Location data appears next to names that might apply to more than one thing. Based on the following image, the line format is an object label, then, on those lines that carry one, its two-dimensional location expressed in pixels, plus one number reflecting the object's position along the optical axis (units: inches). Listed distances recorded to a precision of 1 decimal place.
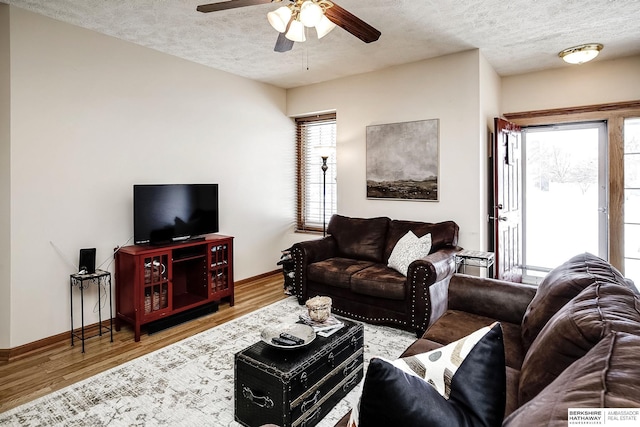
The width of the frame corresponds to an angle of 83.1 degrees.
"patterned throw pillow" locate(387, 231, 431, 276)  140.1
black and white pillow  30.3
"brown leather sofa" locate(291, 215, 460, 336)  125.6
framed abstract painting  166.7
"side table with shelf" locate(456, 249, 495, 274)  137.8
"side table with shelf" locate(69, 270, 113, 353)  123.5
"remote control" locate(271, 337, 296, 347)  80.3
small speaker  126.8
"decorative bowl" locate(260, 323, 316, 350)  80.4
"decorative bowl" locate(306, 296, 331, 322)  93.6
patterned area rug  84.4
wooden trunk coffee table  73.0
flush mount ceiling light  146.4
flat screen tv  137.6
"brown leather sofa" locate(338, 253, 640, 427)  29.4
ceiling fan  81.7
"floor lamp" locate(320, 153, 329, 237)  196.4
